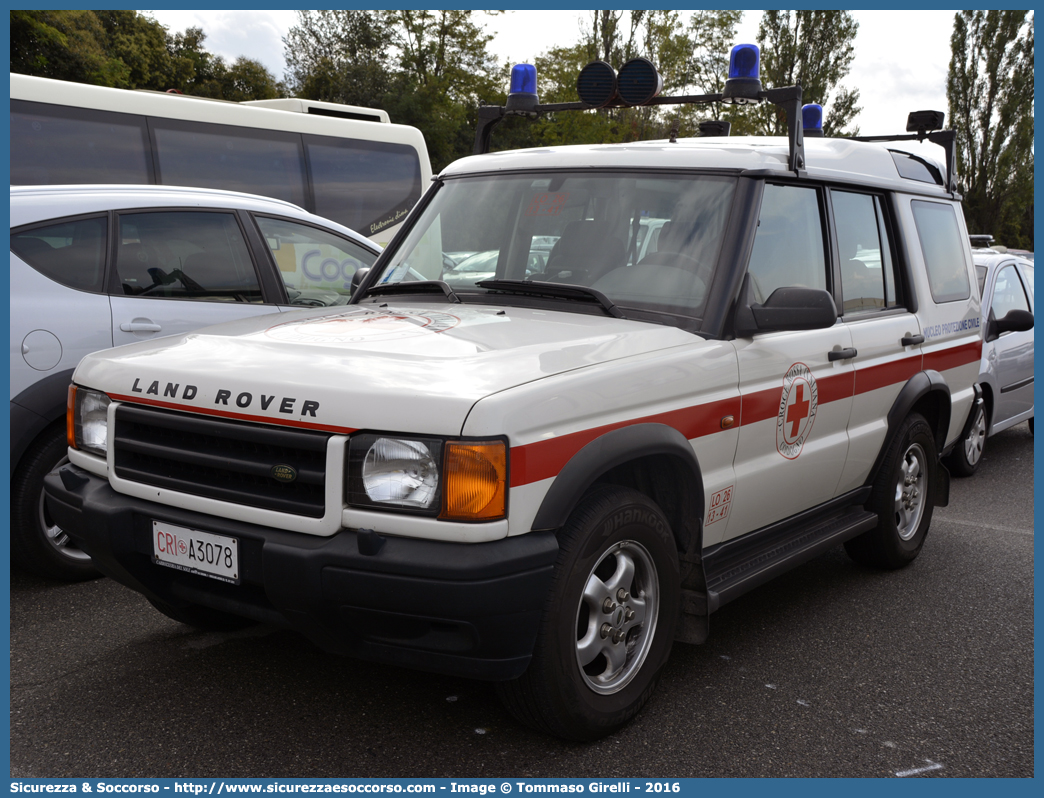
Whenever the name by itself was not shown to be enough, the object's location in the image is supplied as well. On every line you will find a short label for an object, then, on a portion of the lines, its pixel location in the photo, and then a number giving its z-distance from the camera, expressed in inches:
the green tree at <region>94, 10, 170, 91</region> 1412.4
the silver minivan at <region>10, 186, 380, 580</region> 175.8
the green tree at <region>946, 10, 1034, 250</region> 1392.7
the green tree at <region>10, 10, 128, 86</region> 1060.5
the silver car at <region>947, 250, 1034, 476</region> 305.7
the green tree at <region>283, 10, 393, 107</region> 1772.9
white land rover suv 109.7
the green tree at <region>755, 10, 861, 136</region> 1421.0
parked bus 400.8
